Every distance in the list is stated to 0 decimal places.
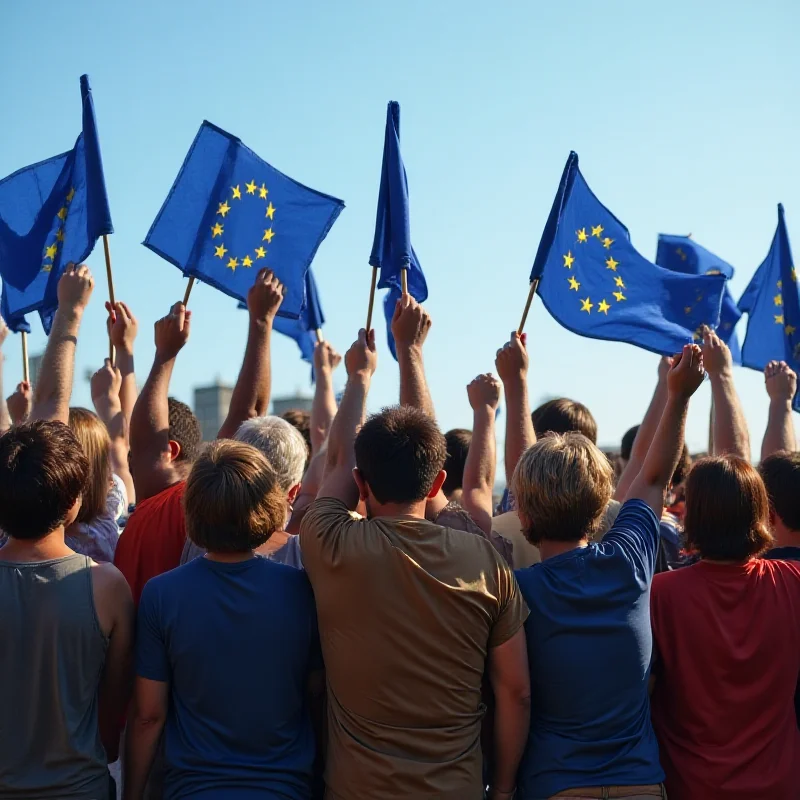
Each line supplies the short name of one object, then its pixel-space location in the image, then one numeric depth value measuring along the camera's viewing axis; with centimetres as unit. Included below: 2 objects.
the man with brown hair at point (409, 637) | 349
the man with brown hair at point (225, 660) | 352
